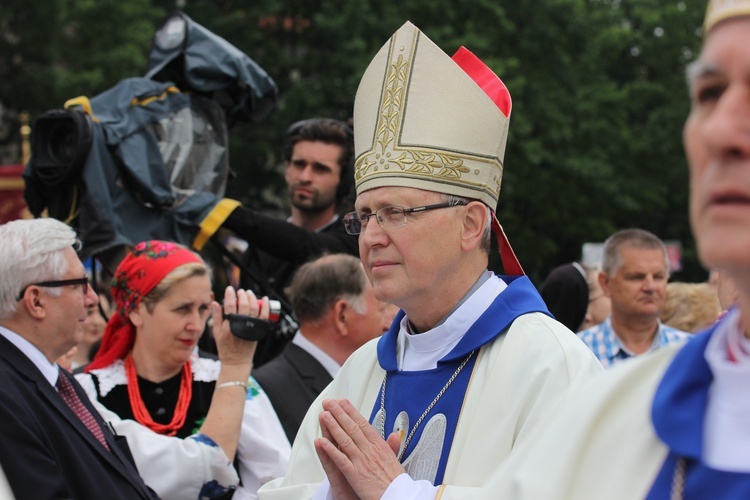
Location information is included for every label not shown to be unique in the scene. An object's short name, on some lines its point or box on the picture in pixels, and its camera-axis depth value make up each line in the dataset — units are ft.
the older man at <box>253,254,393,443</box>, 15.97
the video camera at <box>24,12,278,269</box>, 16.28
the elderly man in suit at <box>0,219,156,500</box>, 11.27
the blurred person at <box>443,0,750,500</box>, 4.88
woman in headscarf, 14.43
